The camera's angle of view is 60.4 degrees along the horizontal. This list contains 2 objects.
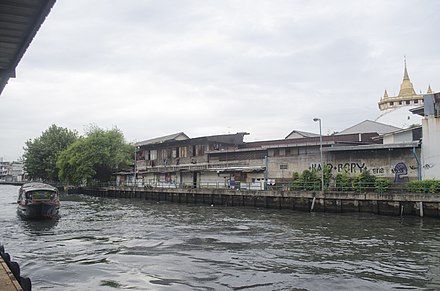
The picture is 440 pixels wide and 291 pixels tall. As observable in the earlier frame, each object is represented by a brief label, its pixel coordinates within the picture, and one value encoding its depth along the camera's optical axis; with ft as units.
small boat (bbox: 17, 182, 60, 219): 93.97
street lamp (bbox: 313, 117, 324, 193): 107.67
